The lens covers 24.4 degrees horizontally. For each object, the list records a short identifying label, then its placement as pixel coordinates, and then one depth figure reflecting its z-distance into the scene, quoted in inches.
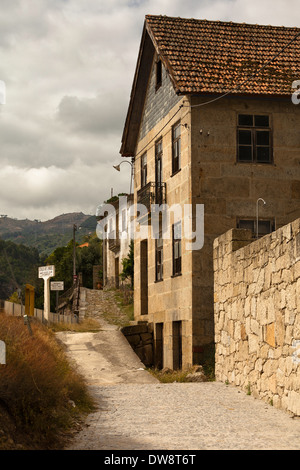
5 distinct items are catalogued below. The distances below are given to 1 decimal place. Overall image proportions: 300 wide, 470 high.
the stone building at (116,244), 1996.8
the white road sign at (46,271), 913.5
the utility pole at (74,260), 2322.3
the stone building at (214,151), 776.3
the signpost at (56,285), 997.7
